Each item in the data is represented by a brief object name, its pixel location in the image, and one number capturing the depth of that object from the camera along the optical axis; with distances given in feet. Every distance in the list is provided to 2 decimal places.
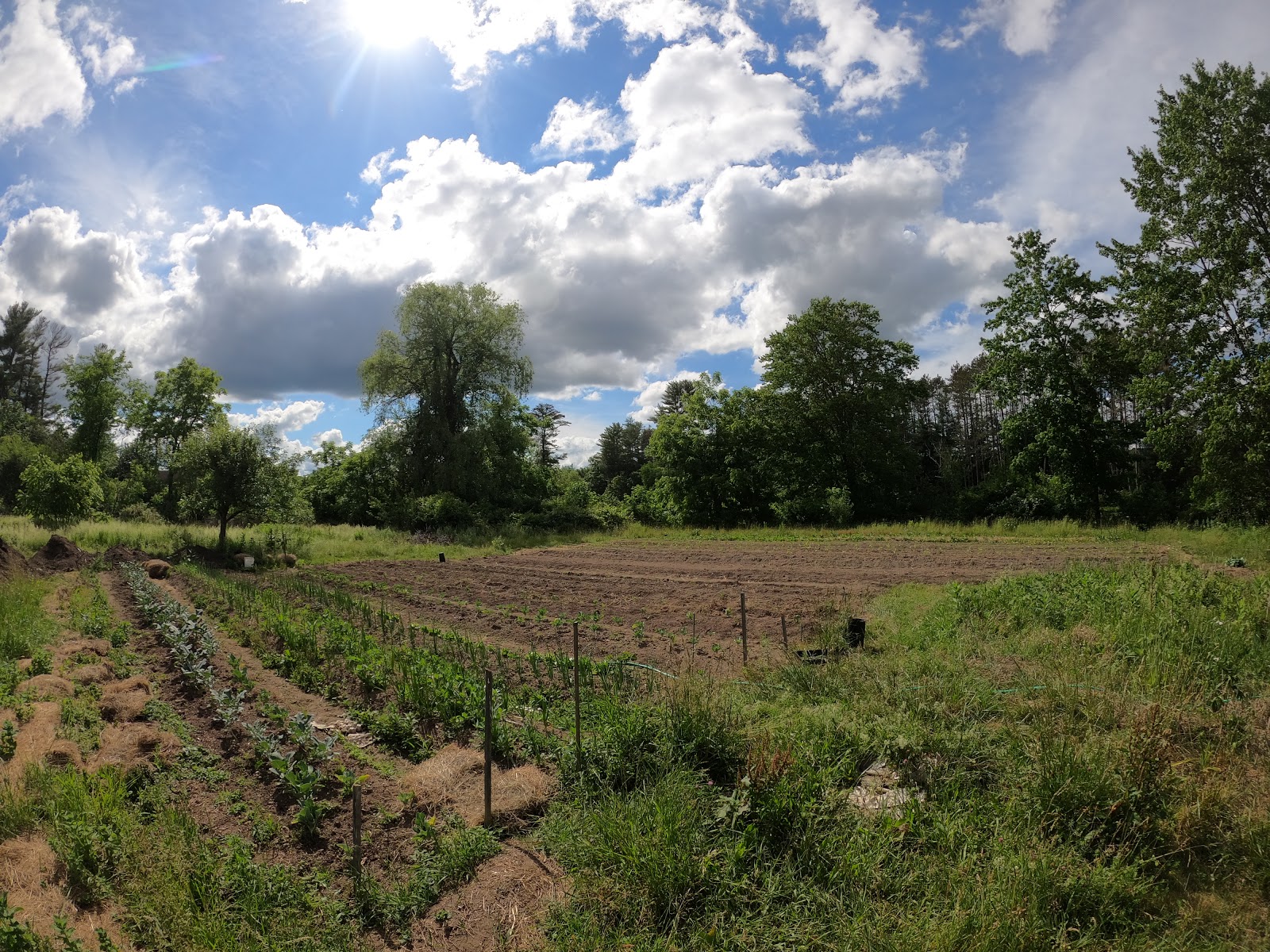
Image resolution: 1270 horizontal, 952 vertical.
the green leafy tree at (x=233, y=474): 78.84
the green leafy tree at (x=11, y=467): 129.90
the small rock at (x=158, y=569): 64.13
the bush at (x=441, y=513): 116.67
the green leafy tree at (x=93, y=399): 148.25
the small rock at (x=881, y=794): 15.94
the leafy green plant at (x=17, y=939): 11.63
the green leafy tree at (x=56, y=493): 92.27
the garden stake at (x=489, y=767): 16.65
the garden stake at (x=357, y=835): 14.12
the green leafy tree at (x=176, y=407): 148.77
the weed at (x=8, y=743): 20.33
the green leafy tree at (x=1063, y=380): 97.25
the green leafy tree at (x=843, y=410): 120.57
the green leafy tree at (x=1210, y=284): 62.08
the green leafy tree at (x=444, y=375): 130.41
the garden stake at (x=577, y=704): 18.51
